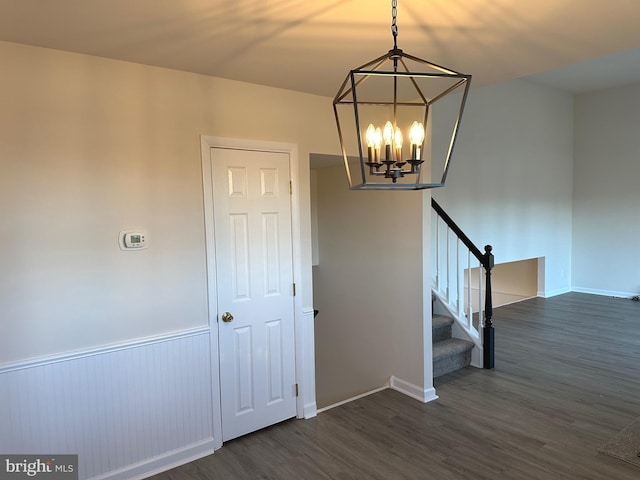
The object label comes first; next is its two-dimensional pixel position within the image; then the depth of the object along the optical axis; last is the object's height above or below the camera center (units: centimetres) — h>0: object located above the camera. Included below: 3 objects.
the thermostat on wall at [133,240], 256 -9
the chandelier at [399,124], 139 +66
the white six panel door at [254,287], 299 -48
